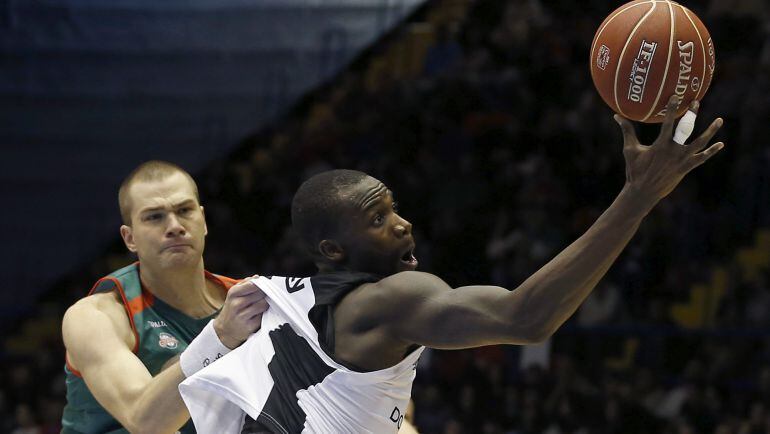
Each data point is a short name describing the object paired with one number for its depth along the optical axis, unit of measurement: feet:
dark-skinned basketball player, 19.04
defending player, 26.32
